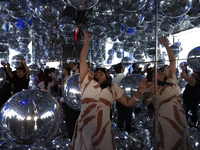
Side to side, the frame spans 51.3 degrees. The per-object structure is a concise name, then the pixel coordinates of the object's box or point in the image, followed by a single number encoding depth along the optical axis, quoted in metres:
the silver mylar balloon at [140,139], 2.47
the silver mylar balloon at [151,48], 2.39
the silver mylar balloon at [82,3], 1.43
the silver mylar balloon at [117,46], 5.75
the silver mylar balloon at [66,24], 3.21
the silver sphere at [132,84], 2.29
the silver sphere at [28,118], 1.16
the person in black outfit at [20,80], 3.83
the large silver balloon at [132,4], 1.63
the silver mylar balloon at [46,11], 1.79
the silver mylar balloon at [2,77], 2.58
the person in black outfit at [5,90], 3.96
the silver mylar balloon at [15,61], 4.64
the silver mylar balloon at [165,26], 2.73
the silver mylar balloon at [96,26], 2.97
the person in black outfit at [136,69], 3.03
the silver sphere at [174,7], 1.42
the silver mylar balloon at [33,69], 4.50
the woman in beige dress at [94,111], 1.92
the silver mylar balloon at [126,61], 3.87
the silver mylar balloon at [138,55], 3.95
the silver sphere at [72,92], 2.12
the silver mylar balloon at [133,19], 2.25
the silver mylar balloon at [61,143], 2.43
